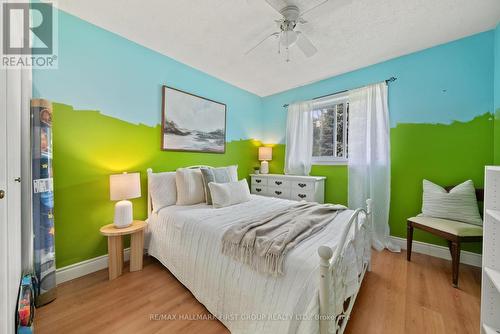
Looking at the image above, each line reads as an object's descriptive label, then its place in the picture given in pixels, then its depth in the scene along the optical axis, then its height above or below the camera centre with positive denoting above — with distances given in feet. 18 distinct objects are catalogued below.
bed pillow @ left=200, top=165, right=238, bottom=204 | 7.64 -0.55
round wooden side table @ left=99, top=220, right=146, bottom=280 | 6.14 -2.84
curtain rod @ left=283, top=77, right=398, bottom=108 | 8.53 +3.89
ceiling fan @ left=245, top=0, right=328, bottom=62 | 5.21 +4.28
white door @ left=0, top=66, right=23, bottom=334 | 2.95 -0.67
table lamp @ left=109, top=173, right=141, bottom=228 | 6.19 -1.02
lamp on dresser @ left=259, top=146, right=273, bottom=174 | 12.53 +0.53
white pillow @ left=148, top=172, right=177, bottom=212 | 7.29 -1.07
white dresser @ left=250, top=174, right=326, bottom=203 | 9.92 -1.28
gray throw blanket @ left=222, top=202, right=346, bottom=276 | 3.68 -1.61
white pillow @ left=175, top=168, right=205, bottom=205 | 7.46 -0.97
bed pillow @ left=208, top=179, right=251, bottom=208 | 7.16 -1.18
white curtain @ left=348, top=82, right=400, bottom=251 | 8.50 +0.48
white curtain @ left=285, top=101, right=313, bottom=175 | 11.30 +1.59
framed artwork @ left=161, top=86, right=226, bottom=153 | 8.54 +2.01
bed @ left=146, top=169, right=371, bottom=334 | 3.12 -2.36
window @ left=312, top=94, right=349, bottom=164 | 10.36 +2.02
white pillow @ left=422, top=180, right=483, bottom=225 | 6.61 -1.35
